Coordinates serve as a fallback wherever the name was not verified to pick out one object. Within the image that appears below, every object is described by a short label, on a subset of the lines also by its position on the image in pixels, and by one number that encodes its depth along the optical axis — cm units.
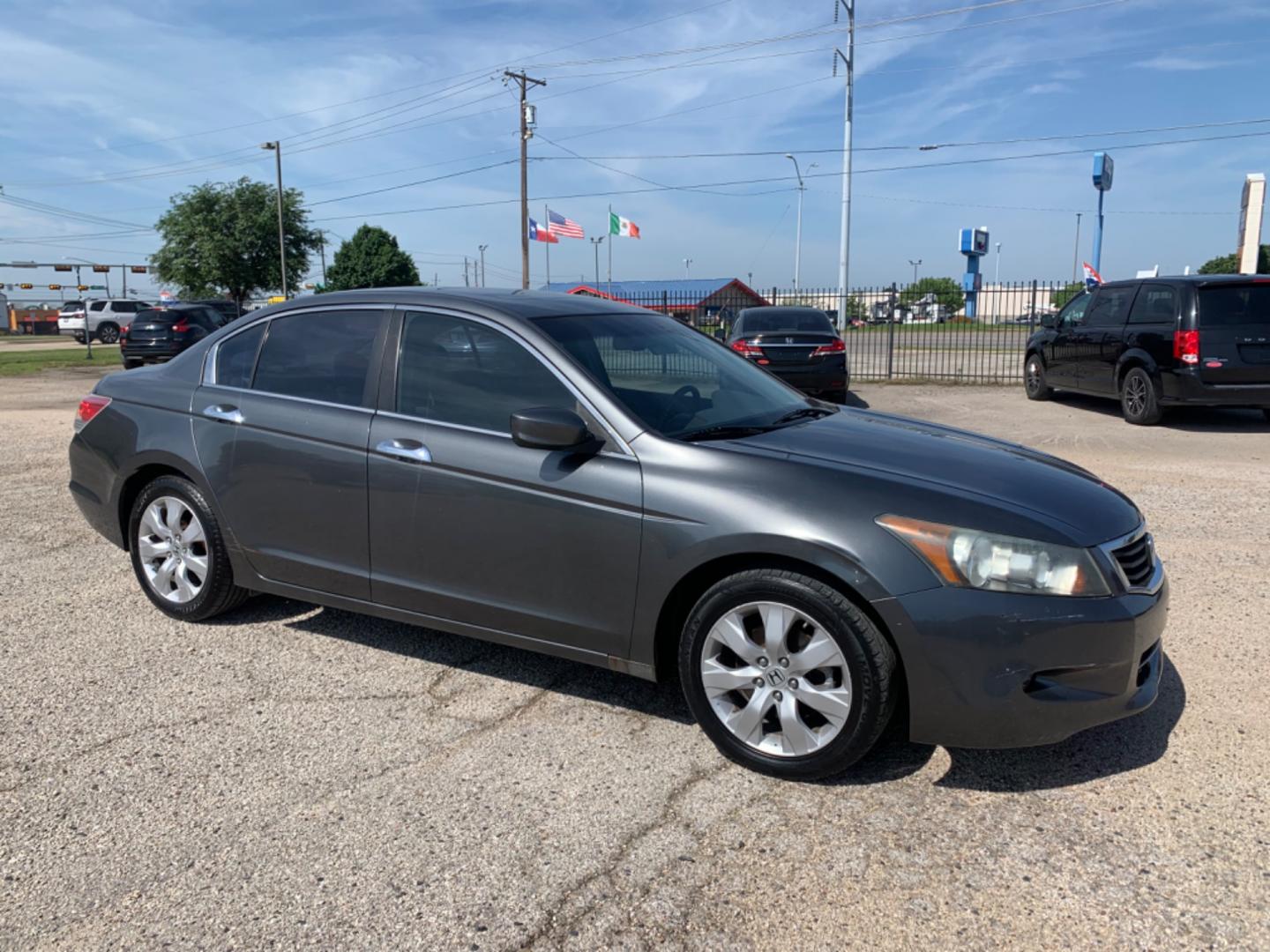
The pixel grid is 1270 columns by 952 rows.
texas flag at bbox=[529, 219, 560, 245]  3813
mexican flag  4306
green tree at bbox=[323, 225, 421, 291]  7769
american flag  3832
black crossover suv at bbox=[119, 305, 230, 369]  2153
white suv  4200
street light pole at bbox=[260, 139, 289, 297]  4645
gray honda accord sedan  298
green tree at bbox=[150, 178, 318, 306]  4916
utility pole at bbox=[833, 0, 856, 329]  3052
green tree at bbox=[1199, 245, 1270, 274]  8569
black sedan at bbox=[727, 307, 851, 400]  1325
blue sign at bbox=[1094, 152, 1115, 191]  4003
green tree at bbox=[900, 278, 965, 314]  2252
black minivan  1063
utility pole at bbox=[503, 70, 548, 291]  3622
